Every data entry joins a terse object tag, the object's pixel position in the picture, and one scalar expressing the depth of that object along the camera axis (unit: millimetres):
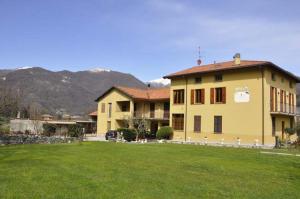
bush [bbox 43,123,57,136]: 37938
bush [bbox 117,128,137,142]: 34500
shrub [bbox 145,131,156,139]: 38688
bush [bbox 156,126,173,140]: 35281
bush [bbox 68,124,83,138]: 35006
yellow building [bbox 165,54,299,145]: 29328
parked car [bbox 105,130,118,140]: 35856
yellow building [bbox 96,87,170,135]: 40406
